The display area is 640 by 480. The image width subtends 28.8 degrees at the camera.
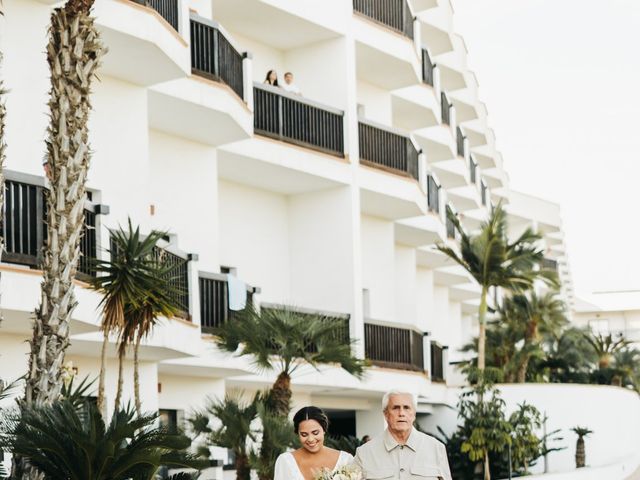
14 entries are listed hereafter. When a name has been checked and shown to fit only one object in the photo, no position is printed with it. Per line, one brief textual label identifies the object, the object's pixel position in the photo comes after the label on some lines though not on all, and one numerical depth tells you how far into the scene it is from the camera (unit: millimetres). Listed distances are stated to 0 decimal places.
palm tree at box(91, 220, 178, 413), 15641
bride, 8609
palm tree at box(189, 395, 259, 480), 18891
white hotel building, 18578
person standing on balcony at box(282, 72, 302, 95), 29125
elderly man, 8297
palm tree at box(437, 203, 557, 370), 34094
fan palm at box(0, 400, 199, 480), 11672
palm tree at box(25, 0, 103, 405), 13156
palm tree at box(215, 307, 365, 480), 20016
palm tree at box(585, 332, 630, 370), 54000
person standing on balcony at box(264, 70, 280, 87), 28797
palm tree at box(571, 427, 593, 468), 34406
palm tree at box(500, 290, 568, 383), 47688
